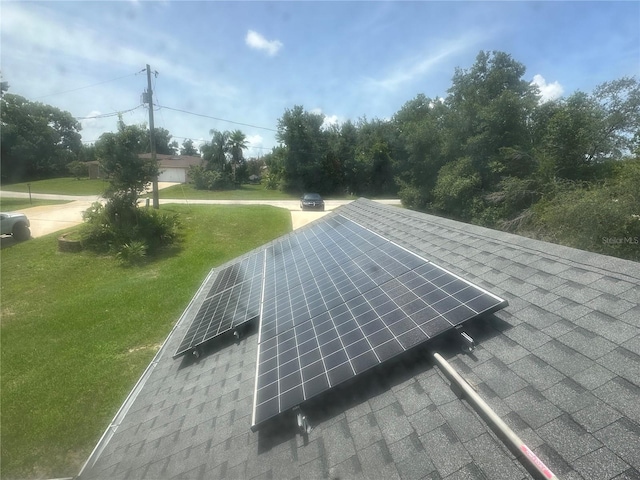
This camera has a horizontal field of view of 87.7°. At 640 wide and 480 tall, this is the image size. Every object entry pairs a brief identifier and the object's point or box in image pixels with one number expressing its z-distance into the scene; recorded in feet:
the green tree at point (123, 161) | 66.49
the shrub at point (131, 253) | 64.90
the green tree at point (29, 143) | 178.70
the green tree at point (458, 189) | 99.71
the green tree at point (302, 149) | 161.68
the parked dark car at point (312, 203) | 115.96
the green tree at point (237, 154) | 200.13
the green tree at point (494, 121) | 97.50
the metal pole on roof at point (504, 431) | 7.18
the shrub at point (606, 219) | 58.13
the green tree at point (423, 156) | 125.59
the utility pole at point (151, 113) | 81.25
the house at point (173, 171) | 194.85
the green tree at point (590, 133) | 83.46
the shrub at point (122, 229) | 67.41
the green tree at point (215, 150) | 193.16
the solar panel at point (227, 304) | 21.86
